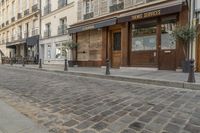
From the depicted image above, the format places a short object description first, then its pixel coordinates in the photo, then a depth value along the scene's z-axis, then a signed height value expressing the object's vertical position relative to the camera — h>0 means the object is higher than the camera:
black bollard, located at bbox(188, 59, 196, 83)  5.12 -0.52
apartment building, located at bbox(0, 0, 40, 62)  17.67 +5.05
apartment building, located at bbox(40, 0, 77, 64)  13.26 +3.58
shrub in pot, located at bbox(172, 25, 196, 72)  6.79 +1.19
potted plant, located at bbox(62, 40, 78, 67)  11.97 +0.97
